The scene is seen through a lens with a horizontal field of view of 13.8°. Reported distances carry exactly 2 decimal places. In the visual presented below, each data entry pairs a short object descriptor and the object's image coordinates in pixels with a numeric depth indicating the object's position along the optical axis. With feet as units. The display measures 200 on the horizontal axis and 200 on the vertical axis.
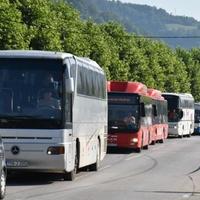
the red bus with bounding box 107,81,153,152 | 116.37
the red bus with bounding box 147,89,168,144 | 143.89
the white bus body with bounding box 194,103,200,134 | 241.96
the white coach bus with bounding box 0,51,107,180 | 61.52
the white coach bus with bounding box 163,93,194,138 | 191.83
